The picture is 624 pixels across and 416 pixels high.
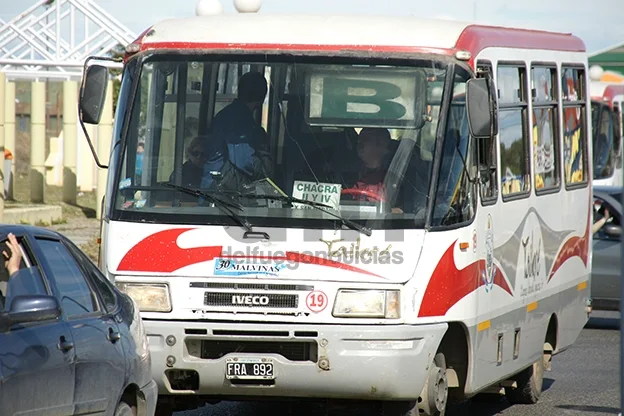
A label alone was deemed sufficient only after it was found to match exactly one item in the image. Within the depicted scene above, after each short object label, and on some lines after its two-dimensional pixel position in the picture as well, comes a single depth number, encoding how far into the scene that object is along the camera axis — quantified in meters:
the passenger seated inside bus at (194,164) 18.94
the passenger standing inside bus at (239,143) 18.84
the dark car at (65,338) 12.27
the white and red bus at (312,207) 18.02
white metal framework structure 75.44
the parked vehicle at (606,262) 37.09
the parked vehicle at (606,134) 64.69
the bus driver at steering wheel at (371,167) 18.52
